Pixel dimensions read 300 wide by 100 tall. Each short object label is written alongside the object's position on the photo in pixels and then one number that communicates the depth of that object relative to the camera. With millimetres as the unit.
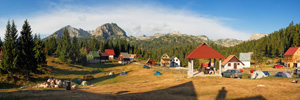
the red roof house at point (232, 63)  73750
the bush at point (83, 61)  78688
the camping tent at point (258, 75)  35938
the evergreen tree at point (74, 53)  77062
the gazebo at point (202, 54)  31595
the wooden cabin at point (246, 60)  82000
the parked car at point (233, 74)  33625
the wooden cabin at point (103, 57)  97950
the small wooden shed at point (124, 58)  91688
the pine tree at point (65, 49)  72000
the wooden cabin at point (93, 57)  94312
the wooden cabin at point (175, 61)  97750
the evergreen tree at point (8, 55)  34875
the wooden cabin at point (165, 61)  97881
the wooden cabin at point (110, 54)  113312
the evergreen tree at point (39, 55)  45719
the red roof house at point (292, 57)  69594
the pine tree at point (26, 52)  37344
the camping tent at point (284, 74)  35594
